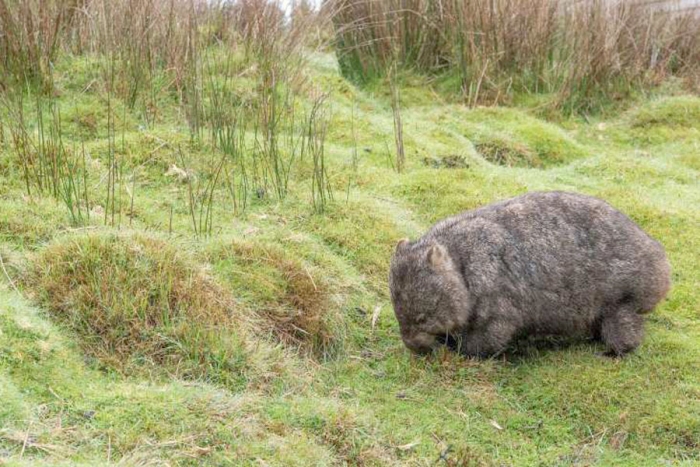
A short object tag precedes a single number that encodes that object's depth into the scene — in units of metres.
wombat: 4.75
